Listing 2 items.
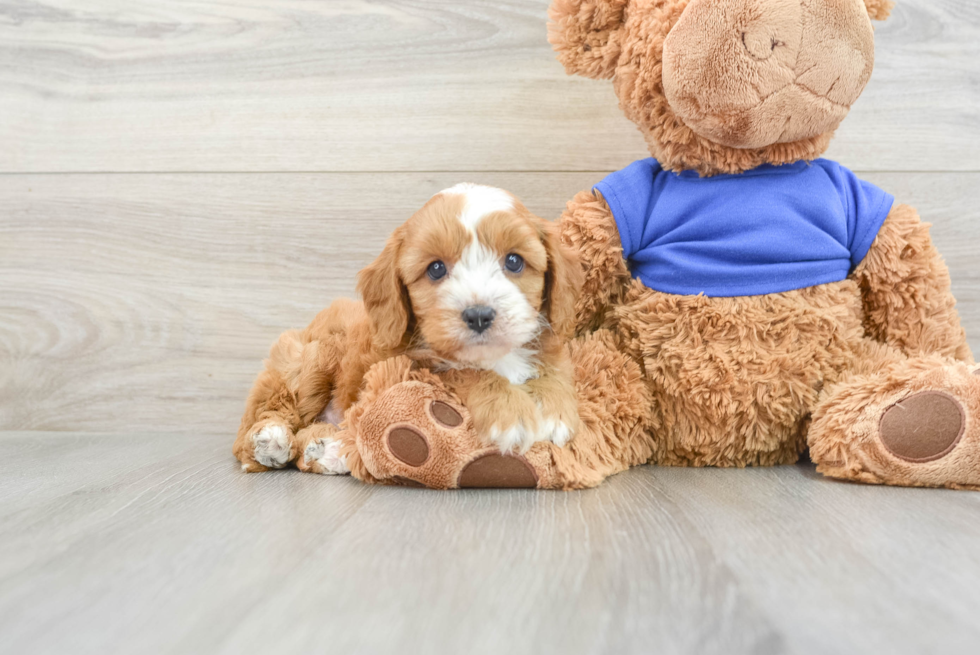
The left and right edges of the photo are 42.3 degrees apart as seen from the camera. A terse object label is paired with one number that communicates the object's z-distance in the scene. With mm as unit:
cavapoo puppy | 714
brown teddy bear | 723
